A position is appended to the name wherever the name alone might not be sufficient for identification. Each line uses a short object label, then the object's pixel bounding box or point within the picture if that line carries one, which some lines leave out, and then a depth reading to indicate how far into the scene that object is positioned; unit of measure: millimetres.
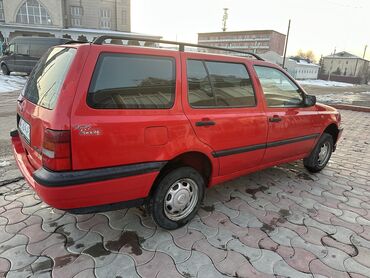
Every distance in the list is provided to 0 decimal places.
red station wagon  2059
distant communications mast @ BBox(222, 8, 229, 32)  60766
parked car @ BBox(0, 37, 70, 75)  15289
